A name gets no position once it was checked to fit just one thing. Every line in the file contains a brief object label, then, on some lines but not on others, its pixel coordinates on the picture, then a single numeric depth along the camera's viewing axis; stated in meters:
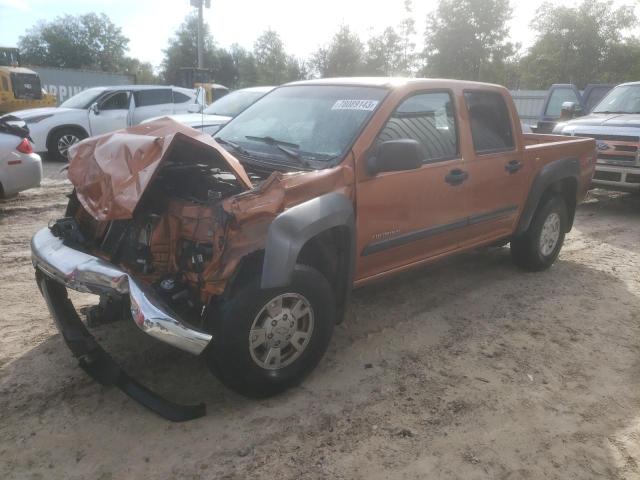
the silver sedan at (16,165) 6.63
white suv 11.14
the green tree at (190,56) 57.84
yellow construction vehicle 16.95
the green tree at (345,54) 36.38
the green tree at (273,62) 42.39
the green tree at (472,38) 33.06
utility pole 20.73
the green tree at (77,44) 67.69
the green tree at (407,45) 37.34
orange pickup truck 2.70
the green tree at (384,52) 37.19
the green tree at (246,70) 50.38
